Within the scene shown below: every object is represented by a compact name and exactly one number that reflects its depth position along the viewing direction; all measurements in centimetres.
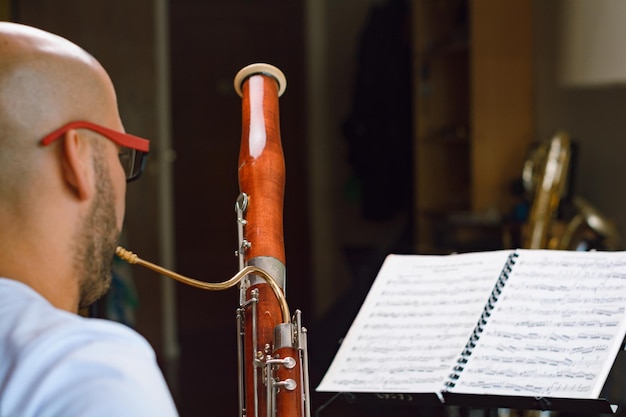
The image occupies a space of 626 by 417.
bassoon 296
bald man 247
